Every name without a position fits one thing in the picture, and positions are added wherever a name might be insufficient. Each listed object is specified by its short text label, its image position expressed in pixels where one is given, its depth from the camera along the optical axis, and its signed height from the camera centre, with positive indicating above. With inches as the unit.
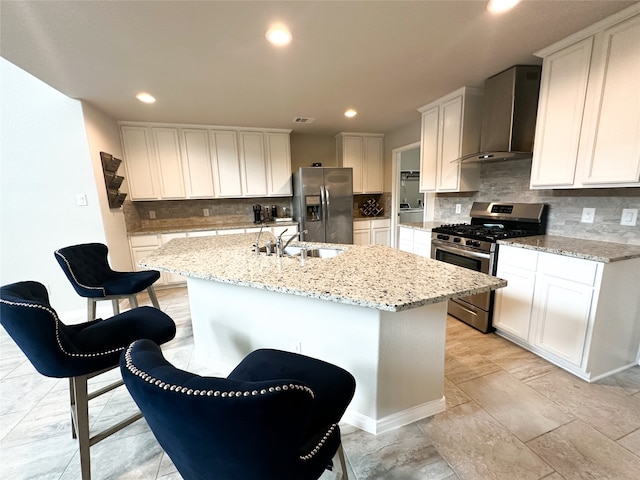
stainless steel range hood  92.6 +28.8
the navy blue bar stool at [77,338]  39.6 -24.4
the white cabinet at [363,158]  183.2 +27.4
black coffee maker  173.5 -8.0
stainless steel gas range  92.9 -16.5
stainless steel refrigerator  163.3 -2.4
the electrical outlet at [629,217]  74.5 -7.4
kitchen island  47.5 -24.6
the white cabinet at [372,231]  184.4 -23.4
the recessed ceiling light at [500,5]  61.4 +43.4
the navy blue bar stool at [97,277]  76.6 -22.9
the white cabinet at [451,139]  112.1 +24.8
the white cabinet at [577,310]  68.1 -32.1
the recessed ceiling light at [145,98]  107.9 +43.1
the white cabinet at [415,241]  120.4 -21.0
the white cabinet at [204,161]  148.1 +23.6
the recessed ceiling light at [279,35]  69.2 +43.3
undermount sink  86.2 -17.2
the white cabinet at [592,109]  66.7 +22.7
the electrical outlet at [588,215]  83.1 -7.2
